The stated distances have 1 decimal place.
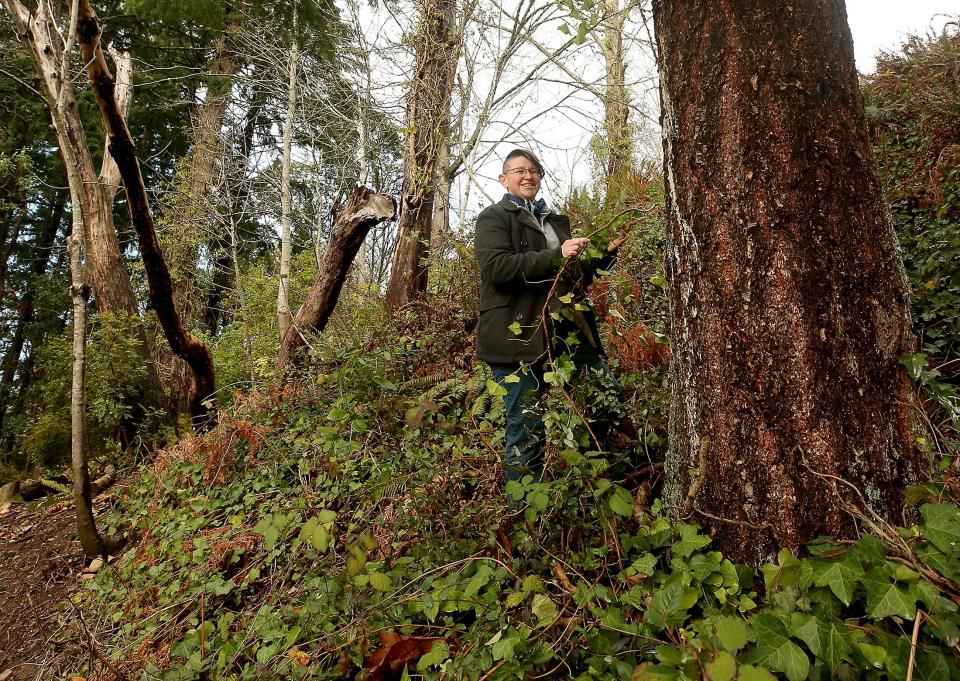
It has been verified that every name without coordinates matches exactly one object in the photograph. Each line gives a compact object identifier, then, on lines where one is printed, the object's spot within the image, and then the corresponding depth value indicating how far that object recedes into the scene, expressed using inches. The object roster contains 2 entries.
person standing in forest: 98.7
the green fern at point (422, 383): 142.6
